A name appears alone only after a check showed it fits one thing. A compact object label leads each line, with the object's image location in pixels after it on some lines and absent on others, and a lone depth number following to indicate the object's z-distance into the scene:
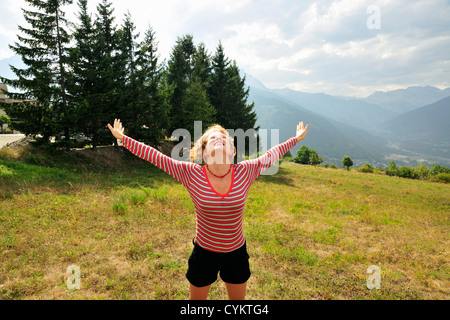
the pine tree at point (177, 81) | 24.70
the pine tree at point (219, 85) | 27.19
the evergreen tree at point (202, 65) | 27.23
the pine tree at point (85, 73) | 15.51
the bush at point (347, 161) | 46.36
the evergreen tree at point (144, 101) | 19.86
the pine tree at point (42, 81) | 13.44
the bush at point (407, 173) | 37.91
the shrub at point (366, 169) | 40.82
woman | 2.38
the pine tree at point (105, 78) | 16.61
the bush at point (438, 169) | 48.04
